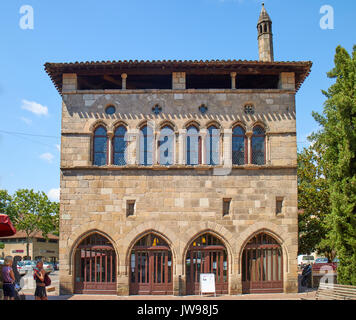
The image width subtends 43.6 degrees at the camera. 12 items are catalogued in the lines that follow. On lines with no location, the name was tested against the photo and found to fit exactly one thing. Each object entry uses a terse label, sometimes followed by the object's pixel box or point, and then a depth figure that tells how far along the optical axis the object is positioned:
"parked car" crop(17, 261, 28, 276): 37.73
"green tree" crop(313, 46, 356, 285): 15.72
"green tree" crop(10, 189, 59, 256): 52.16
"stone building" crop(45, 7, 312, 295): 17.78
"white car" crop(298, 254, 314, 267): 47.29
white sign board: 16.70
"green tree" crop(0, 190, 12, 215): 51.34
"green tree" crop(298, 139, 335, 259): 22.17
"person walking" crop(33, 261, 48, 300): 12.55
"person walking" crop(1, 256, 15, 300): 11.95
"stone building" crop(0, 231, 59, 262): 61.21
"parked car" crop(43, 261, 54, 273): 42.63
